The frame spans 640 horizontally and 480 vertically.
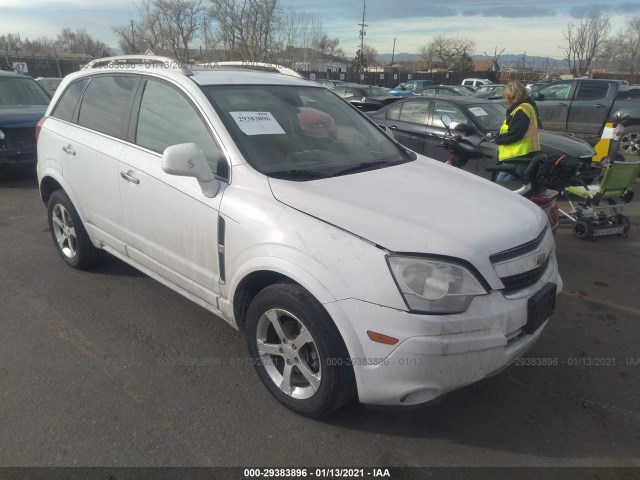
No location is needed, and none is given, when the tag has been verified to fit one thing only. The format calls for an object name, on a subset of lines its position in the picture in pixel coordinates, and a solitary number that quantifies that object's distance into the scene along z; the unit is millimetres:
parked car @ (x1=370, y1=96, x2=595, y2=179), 7188
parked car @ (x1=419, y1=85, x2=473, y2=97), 18242
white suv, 2207
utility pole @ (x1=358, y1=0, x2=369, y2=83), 64125
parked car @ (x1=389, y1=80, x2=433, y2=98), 27192
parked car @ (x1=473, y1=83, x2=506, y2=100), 21888
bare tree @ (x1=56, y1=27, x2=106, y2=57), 78562
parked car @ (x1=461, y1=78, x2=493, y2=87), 35838
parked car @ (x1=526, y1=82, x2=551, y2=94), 12659
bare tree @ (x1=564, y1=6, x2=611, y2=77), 57188
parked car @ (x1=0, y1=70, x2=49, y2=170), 7695
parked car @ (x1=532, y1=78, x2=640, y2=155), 11148
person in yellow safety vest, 5465
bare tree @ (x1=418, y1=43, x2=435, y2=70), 69369
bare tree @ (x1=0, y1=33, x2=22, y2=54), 70569
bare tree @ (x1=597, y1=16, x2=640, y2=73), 61000
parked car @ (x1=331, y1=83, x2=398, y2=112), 16250
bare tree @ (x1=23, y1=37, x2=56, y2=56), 75812
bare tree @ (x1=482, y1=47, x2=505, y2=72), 54275
